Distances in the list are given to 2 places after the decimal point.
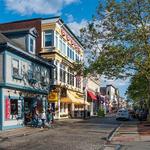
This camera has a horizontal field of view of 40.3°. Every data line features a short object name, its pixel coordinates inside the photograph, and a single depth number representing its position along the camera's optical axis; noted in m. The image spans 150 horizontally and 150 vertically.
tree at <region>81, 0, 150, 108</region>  14.76
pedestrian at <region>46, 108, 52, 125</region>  18.21
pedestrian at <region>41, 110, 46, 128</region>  16.10
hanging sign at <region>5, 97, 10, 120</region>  14.81
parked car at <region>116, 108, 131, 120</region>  26.94
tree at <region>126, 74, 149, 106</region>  26.25
